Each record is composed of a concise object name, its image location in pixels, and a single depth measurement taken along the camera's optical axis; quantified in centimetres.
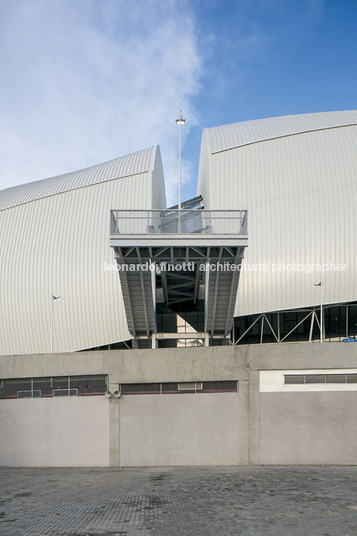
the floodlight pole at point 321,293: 2617
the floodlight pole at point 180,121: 2439
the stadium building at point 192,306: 1986
